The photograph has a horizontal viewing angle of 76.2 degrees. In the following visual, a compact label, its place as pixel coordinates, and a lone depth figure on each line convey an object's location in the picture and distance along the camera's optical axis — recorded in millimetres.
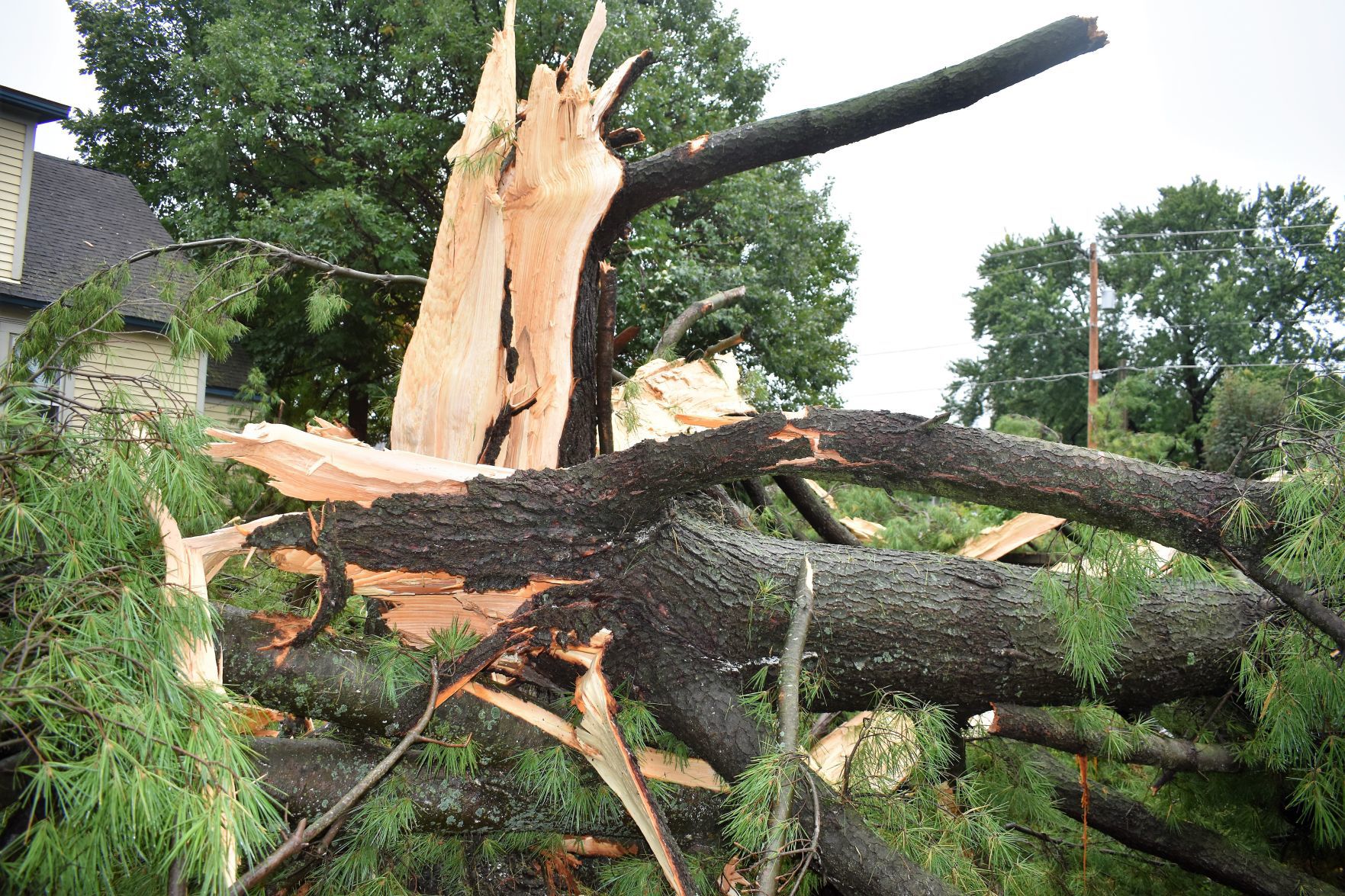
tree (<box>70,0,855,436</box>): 9320
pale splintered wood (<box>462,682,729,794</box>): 2121
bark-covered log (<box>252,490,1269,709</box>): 2053
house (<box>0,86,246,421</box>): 7434
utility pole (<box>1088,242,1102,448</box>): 13914
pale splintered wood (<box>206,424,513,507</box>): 1962
